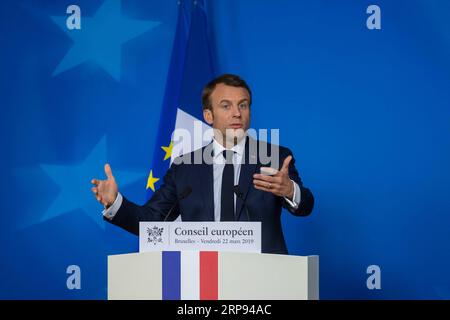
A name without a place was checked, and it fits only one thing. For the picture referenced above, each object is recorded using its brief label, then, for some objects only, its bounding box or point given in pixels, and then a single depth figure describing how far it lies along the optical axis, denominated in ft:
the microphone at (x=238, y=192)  20.50
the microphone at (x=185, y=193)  21.12
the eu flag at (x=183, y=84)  32.50
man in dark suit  22.98
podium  18.10
